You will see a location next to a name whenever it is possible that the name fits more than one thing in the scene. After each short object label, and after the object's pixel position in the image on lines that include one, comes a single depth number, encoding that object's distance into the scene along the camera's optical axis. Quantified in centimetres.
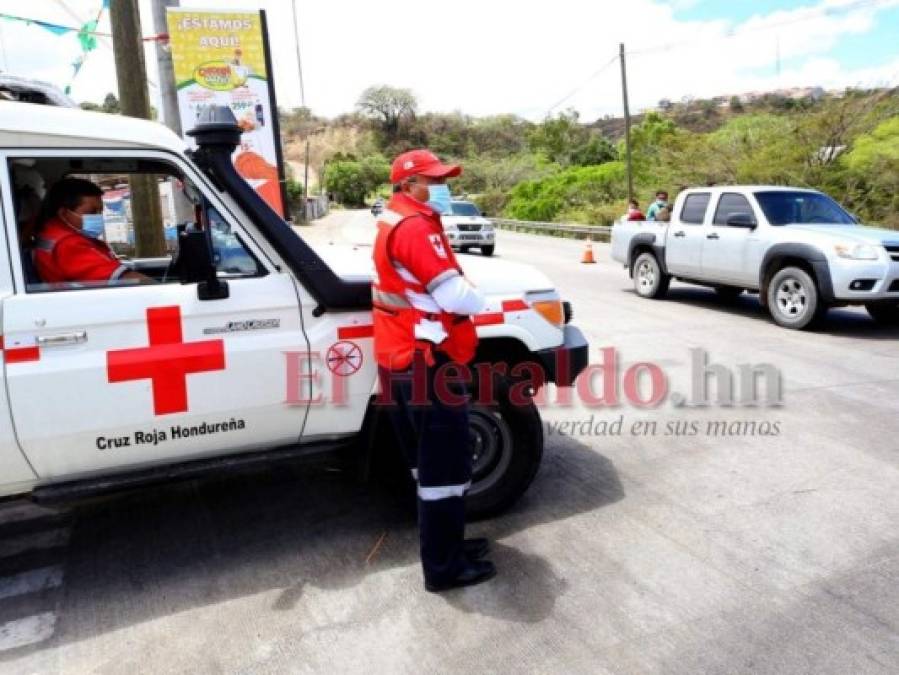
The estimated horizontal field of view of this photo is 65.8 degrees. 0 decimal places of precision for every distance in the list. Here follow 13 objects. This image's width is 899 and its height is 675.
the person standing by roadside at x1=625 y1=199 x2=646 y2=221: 1377
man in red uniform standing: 297
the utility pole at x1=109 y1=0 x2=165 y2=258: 767
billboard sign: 841
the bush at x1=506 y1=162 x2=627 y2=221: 3750
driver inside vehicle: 308
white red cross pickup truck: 291
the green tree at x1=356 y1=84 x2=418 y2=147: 12431
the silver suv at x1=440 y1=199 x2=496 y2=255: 1903
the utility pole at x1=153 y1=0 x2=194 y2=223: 794
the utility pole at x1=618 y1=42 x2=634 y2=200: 2942
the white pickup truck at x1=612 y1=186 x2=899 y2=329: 782
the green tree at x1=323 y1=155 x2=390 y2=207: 8681
